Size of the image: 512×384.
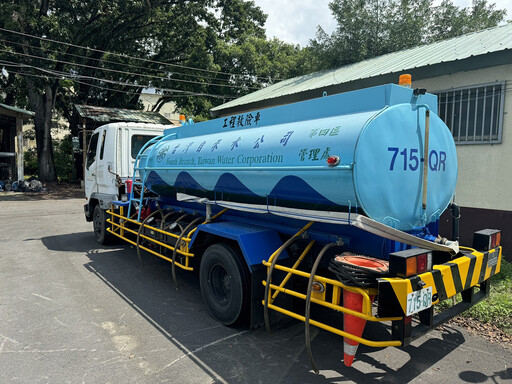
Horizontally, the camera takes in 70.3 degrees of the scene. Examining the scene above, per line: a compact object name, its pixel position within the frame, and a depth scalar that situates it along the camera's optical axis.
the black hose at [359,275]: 2.76
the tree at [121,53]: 18.62
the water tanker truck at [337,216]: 2.87
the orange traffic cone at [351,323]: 2.81
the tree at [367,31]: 20.50
